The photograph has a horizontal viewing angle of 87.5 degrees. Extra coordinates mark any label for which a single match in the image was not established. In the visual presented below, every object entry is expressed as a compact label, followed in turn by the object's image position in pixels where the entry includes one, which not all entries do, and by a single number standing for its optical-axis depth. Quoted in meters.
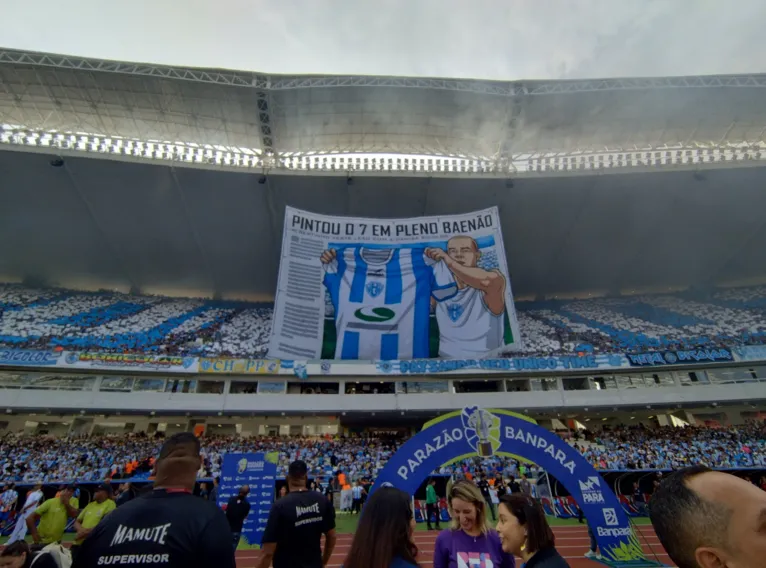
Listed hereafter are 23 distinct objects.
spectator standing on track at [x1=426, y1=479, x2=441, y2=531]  11.27
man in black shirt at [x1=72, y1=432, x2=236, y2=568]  1.75
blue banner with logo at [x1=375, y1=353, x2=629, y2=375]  24.34
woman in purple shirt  3.10
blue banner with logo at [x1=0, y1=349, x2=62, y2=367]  21.33
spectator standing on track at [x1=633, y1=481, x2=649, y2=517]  12.36
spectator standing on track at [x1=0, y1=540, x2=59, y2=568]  2.87
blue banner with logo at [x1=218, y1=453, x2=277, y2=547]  8.50
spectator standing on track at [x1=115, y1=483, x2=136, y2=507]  4.96
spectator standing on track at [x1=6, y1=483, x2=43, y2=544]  6.36
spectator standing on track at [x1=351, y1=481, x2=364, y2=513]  13.30
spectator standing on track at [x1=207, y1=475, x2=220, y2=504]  8.84
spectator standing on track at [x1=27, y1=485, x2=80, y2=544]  5.09
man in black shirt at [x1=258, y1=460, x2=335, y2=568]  3.16
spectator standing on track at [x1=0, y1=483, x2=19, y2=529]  10.69
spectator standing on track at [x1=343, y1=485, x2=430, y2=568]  1.80
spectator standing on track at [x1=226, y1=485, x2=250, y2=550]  6.88
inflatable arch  5.18
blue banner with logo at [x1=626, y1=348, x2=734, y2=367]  23.91
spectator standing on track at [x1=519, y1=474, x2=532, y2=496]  12.67
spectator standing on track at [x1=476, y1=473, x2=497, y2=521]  13.42
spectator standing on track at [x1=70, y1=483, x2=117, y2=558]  5.08
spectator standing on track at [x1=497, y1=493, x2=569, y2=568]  2.75
